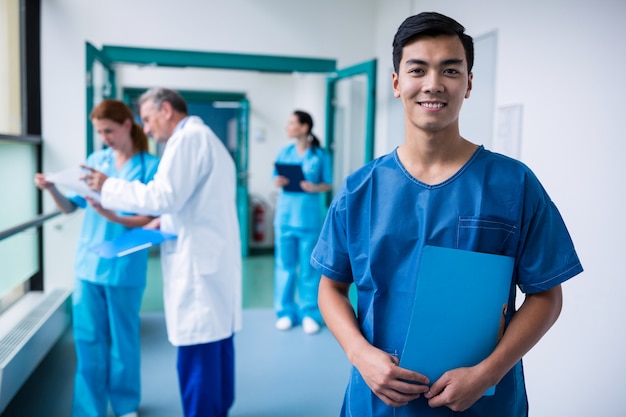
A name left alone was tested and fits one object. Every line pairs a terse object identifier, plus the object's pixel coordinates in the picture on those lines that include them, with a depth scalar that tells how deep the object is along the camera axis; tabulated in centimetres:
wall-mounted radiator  182
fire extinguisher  562
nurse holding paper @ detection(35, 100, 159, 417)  190
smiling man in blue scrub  80
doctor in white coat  170
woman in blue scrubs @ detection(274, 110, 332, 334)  321
